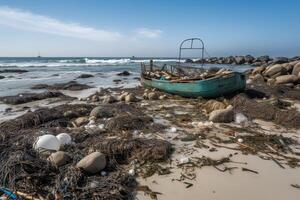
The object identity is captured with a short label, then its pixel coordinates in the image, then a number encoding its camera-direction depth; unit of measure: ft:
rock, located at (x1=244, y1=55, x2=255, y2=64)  157.94
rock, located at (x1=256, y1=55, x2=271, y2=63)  153.00
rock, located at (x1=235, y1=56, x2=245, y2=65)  157.69
